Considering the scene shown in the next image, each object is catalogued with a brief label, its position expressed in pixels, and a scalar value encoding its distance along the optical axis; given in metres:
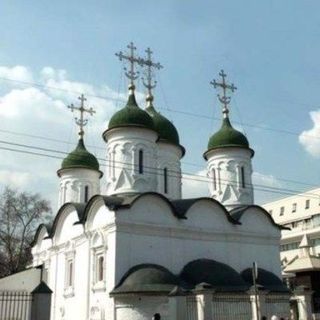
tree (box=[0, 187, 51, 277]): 33.06
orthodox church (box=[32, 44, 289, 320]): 17.42
